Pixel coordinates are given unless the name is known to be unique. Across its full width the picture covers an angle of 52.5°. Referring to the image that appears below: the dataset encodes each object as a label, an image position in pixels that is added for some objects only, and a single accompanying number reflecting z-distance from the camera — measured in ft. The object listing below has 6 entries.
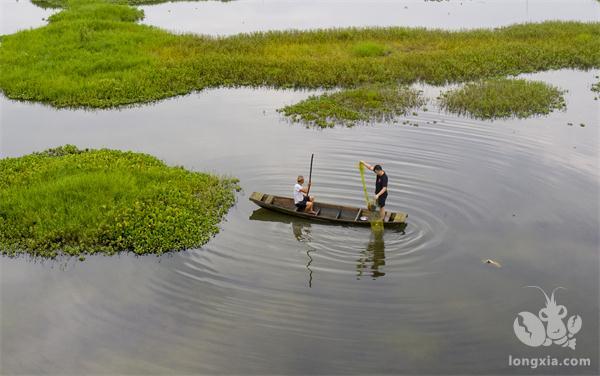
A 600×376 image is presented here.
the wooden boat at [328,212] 64.03
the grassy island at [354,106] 97.19
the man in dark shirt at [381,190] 63.98
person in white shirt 66.13
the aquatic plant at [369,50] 128.88
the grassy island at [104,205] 61.00
